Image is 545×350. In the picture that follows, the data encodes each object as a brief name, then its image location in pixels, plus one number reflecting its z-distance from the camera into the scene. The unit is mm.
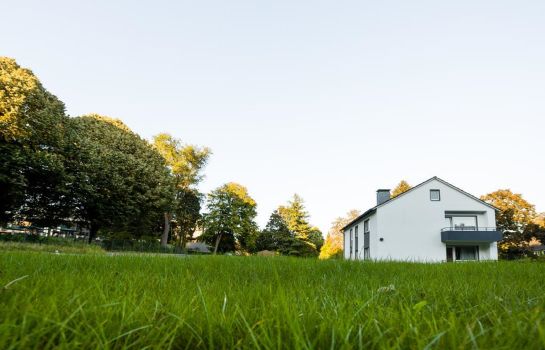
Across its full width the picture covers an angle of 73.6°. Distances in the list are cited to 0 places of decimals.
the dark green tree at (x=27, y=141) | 22078
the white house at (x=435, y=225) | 35219
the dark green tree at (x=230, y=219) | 62062
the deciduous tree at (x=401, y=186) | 62969
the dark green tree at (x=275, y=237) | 69562
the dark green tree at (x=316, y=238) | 76212
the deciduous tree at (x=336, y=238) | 57594
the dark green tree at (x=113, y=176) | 28281
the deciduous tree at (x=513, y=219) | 50469
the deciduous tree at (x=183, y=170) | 52094
